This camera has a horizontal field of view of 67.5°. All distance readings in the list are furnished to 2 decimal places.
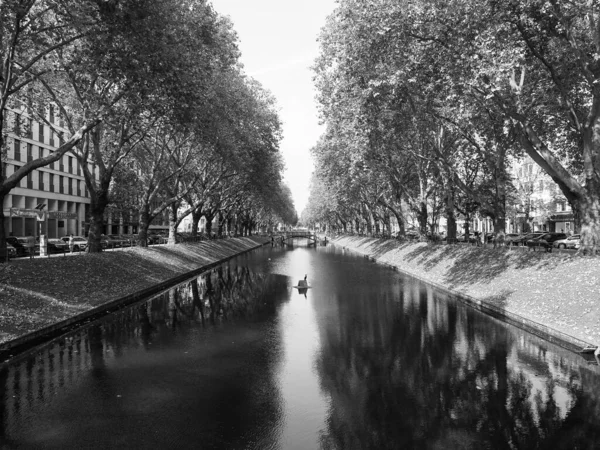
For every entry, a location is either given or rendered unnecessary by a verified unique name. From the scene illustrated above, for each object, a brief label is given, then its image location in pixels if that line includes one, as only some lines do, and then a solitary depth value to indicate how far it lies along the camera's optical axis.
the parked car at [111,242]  39.97
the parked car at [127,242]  45.01
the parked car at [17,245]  30.83
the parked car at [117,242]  43.41
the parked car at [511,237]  45.80
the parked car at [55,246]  34.16
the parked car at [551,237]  47.44
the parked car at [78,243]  39.39
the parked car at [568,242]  42.38
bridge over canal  117.89
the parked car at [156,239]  54.26
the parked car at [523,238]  47.78
